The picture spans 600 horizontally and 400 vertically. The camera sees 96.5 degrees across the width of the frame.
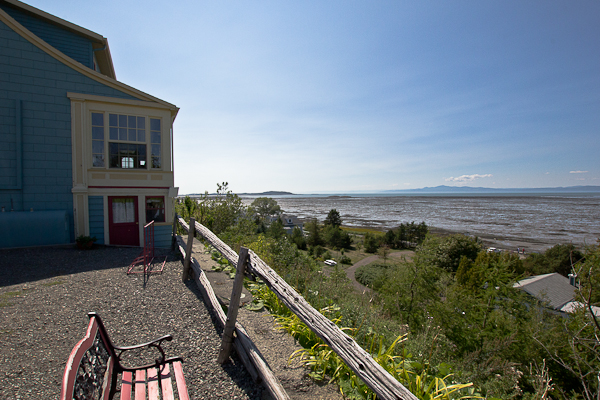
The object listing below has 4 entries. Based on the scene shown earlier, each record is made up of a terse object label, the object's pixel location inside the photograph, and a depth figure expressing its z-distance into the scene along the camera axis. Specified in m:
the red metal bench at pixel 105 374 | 1.67
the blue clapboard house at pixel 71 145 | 8.30
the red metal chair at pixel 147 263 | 6.60
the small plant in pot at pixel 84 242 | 8.62
